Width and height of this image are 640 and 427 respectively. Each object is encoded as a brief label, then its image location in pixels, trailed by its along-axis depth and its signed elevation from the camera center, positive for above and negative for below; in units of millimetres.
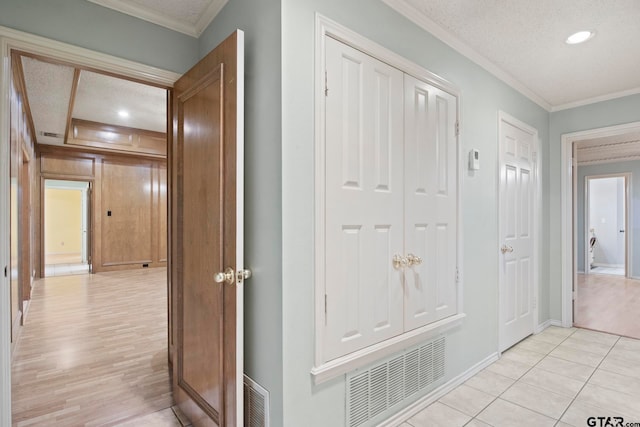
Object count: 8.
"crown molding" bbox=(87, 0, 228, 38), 1901 +1267
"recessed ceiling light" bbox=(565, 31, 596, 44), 2295 +1294
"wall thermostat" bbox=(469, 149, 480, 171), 2506 +409
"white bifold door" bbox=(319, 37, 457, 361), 1619 +54
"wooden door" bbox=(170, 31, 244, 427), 1515 -121
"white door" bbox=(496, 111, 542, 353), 3450 -43
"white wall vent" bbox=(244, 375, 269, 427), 1515 -958
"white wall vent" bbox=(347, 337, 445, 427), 1702 -1018
